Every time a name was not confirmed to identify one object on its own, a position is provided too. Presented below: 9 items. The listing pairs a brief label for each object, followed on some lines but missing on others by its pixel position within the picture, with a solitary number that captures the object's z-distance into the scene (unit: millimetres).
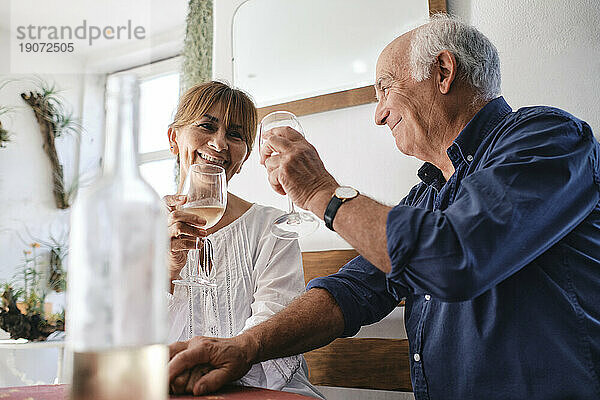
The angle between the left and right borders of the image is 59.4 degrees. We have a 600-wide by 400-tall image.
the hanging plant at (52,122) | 3750
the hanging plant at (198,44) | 2398
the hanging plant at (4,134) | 3596
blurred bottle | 344
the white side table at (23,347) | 2504
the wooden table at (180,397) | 681
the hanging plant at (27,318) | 2680
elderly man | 864
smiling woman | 1418
